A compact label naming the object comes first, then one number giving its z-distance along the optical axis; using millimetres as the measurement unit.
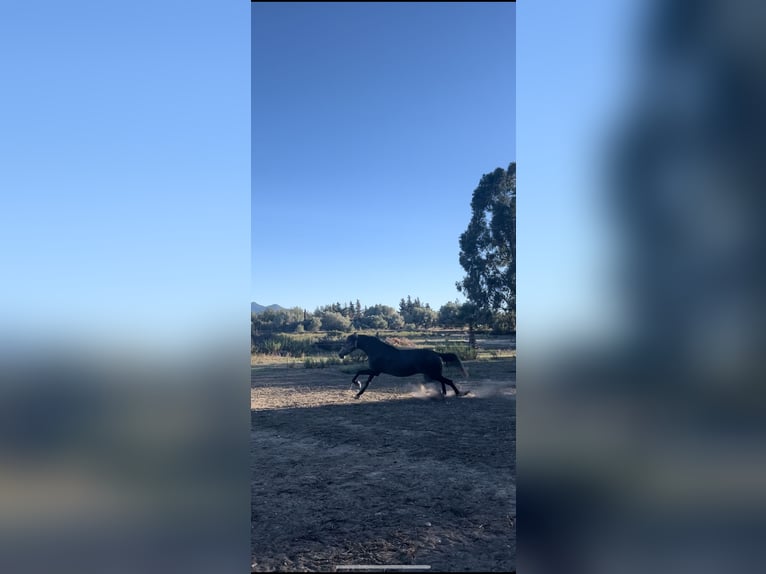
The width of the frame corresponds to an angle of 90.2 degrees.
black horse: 8938
